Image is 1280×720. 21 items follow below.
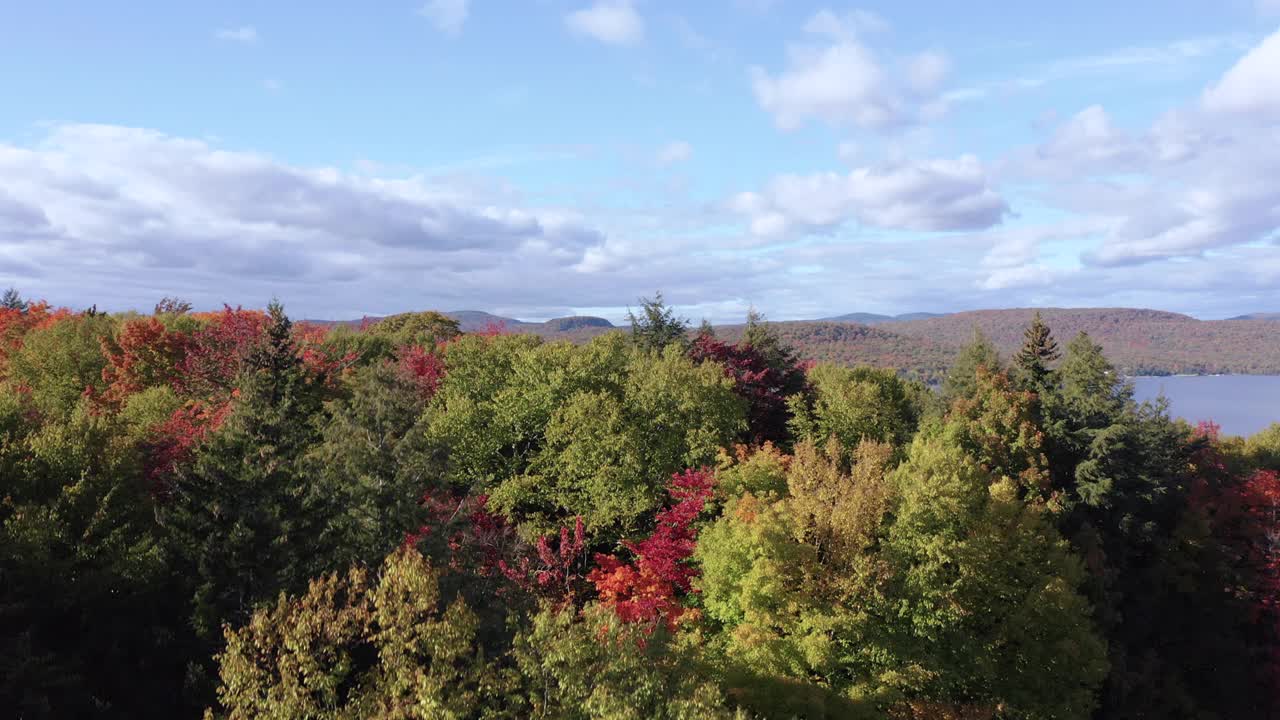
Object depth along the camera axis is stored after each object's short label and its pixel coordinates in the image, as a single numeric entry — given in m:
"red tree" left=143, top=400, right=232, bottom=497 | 24.33
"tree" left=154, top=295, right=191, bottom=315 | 65.50
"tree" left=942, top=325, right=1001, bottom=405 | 45.25
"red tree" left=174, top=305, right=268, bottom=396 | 39.62
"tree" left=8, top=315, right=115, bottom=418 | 45.22
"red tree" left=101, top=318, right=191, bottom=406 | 43.03
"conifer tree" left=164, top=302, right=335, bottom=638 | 18.78
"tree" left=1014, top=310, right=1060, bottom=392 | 42.08
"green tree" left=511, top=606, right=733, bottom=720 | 13.26
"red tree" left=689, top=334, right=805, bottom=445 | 47.00
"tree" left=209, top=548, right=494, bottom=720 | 13.30
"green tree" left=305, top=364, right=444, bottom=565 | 20.62
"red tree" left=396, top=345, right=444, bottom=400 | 40.59
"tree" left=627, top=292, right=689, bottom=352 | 56.41
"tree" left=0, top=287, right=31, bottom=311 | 132.25
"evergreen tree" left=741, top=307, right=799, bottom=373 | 53.75
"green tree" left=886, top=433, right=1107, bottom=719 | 23.95
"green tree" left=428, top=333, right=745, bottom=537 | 33.84
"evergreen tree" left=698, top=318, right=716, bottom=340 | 53.35
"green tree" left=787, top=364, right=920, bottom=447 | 44.50
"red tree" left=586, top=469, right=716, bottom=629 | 26.66
